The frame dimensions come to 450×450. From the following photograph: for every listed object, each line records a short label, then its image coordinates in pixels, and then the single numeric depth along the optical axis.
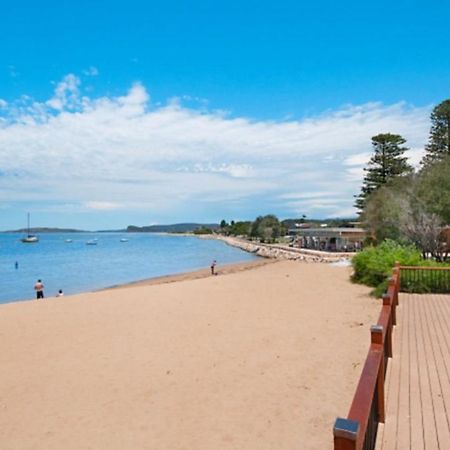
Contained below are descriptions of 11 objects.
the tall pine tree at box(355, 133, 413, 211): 44.66
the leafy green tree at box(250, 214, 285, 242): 97.00
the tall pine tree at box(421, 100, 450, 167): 37.78
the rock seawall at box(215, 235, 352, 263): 36.75
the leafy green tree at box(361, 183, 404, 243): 25.34
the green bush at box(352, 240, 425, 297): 14.17
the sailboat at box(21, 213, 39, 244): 121.88
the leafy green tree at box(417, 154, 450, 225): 19.20
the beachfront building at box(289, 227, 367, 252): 44.53
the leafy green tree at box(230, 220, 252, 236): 131.88
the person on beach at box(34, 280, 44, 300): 21.03
